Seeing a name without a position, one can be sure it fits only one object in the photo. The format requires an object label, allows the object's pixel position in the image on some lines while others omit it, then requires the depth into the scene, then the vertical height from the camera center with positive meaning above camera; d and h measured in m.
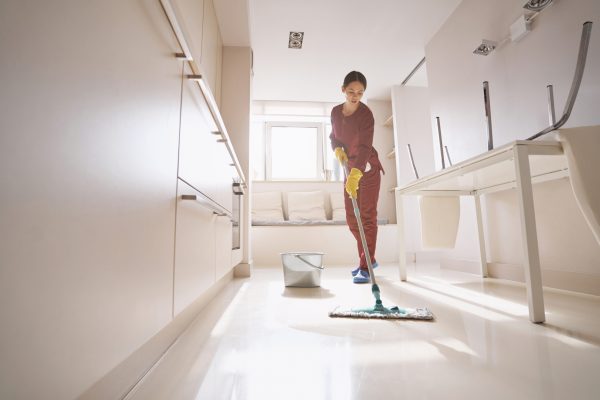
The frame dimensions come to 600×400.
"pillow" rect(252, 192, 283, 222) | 4.16 +0.38
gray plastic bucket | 1.76 -0.23
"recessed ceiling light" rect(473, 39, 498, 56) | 2.16 +1.36
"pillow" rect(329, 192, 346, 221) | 4.21 +0.37
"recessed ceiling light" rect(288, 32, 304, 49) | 3.08 +2.07
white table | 1.04 +0.27
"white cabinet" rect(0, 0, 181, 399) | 0.24 +0.05
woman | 2.31 +0.71
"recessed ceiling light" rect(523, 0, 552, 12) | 1.73 +1.34
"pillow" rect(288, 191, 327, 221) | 4.19 +0.37
